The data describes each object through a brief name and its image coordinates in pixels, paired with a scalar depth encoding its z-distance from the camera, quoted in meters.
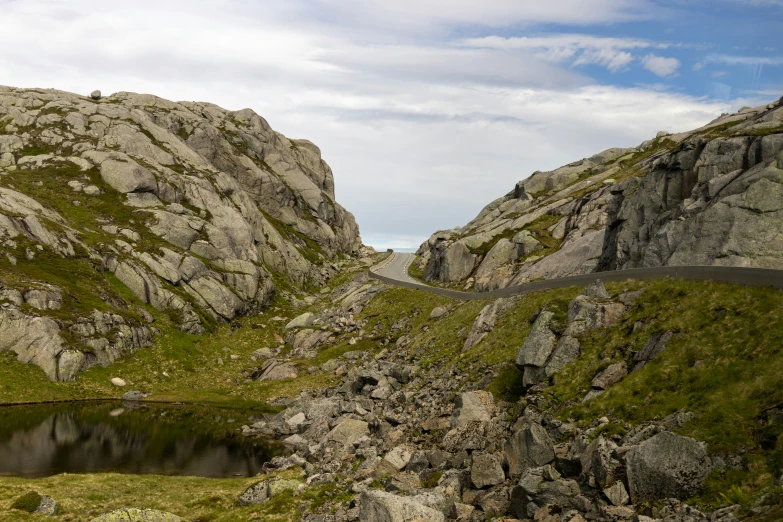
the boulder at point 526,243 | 96.50
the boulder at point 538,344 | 38.84
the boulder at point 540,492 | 23.91
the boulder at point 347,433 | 47.78
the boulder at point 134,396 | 74.27
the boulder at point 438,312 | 82.32
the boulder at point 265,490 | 38.91
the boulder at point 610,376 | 32.09
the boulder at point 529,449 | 28.33
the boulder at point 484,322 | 59.05
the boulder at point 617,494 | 22.00
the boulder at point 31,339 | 73.31
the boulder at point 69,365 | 73.56
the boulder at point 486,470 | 29.39
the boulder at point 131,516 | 30.66
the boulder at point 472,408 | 37.94
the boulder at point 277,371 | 83.75
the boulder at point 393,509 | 27.12
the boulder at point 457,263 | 108.81
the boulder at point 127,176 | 126.06
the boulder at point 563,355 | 36.78
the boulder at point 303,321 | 108.69
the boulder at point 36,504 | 33.97
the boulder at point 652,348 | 31.53
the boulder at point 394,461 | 37.00
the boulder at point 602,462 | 23.23
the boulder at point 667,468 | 21.22
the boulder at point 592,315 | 38.28
